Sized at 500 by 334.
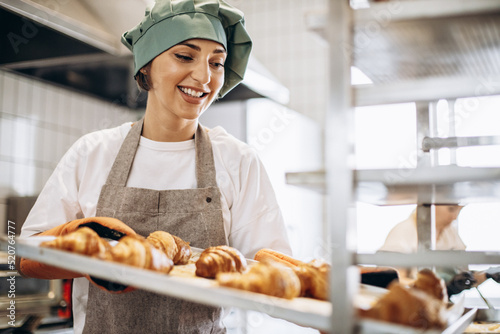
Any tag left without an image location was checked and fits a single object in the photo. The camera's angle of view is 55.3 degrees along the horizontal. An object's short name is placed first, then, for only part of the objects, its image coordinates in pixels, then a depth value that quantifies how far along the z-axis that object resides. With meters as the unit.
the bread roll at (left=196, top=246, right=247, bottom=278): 0.93
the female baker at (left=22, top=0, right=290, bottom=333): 1.30
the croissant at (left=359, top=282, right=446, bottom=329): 0.64
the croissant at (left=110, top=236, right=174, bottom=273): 0.81
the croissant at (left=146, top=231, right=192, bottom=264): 1.03
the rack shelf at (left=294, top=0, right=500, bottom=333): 0.64
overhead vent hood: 1.68
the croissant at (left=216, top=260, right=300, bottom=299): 0.76
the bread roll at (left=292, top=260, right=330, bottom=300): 0.83
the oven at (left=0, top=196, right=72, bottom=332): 1.80
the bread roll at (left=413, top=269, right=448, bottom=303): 0.85
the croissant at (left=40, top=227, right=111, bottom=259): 0.82
